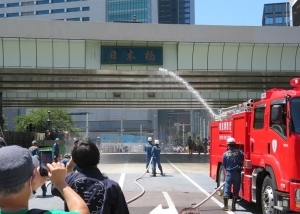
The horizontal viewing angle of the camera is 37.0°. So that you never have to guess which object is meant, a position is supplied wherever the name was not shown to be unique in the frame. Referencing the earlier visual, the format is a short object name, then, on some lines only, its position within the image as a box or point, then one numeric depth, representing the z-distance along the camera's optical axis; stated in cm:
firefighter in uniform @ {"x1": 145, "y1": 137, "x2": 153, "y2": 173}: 1962
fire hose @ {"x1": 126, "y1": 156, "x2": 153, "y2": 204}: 1081
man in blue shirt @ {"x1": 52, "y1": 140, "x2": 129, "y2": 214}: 366
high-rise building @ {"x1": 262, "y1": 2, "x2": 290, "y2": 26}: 12480
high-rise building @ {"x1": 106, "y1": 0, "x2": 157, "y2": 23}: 13800
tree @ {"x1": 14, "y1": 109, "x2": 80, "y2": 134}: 7625
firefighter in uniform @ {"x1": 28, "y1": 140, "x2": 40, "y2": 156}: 1407
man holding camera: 225
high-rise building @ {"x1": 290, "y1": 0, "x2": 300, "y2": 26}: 6981
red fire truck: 757
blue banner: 2497
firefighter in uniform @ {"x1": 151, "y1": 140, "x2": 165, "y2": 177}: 1877
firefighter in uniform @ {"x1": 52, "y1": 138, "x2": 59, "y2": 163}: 1996
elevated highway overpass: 2411
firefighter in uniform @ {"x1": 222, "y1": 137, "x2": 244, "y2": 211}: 998
